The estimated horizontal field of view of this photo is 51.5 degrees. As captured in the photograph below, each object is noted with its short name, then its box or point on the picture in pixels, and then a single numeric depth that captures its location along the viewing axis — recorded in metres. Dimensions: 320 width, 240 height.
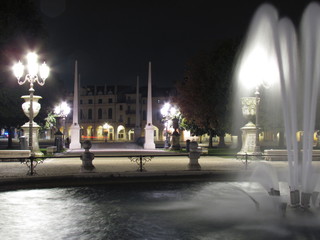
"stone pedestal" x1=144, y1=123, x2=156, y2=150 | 35.61
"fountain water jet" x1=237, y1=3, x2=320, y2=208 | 9.00
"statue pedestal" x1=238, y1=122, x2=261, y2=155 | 22.16
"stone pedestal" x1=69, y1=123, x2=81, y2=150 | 34.71
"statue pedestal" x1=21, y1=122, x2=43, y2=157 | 20.94
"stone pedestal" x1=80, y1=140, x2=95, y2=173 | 13.77
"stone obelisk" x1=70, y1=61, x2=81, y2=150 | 34.75
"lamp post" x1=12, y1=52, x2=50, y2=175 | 19.41
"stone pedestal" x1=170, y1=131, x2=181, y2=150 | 32.77
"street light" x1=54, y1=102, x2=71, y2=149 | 35.11
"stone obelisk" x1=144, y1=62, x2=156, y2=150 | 35.54
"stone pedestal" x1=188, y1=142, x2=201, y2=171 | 14.29
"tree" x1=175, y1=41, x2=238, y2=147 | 33.90
